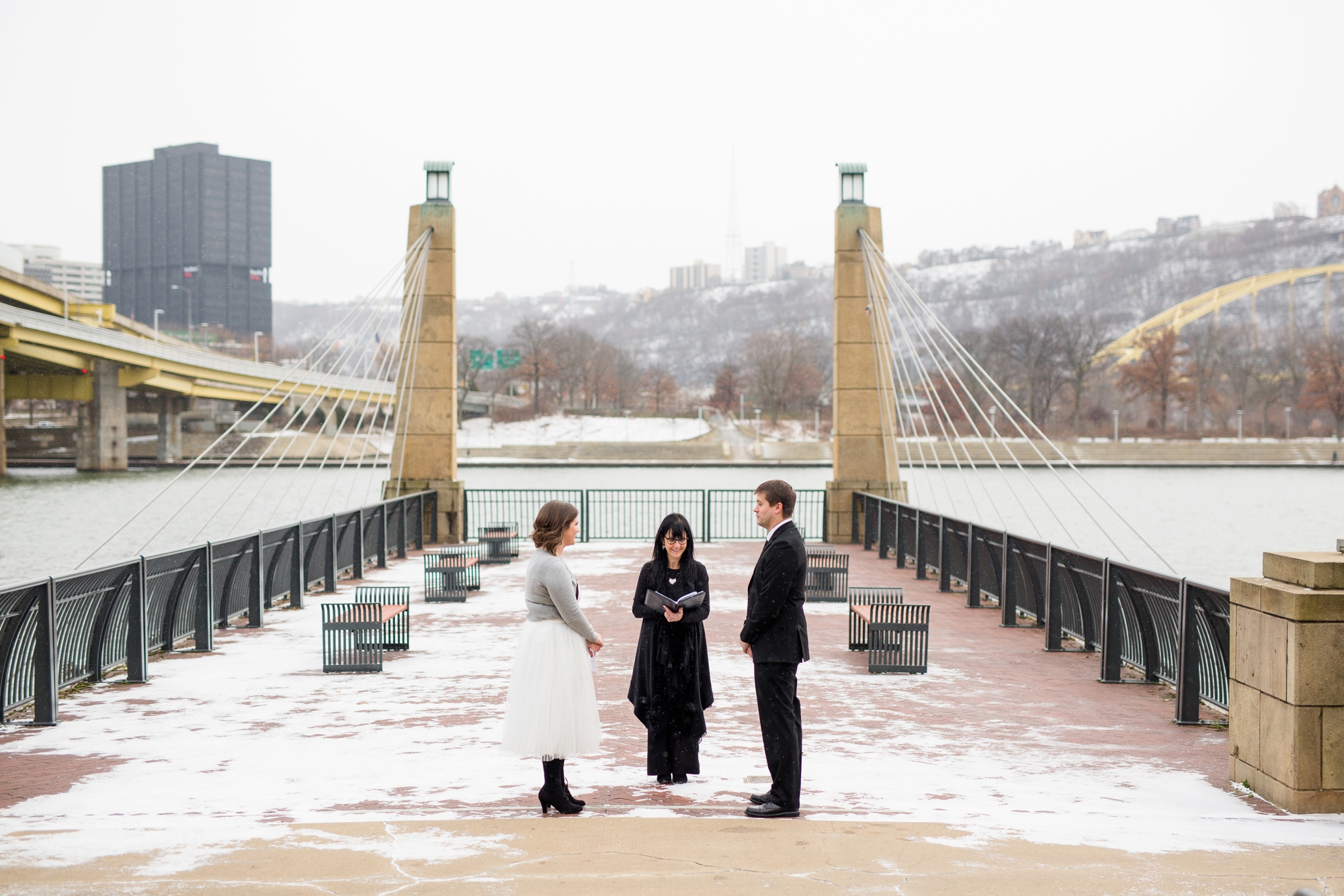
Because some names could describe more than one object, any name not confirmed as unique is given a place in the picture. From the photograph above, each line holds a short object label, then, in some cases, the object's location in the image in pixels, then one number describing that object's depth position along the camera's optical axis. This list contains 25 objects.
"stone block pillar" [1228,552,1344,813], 5.70
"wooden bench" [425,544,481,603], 15.16
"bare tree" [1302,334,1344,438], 95.94
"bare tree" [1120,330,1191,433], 101.94
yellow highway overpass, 53.31
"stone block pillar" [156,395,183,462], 81.94
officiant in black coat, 6.11
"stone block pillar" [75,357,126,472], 65.56
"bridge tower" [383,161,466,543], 23.66
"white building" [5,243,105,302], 187.50
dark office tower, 195.50
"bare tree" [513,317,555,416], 115.56
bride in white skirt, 5.56
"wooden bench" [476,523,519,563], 20.12
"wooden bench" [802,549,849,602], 15.31
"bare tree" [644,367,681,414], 127.44
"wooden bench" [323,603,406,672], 10.39
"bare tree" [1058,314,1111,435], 97.25
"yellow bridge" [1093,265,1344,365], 126.81
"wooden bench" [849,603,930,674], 10.45
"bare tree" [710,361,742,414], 127.25
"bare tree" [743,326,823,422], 108.69
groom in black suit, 5.60
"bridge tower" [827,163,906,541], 23.91
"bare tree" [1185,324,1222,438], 104.62
